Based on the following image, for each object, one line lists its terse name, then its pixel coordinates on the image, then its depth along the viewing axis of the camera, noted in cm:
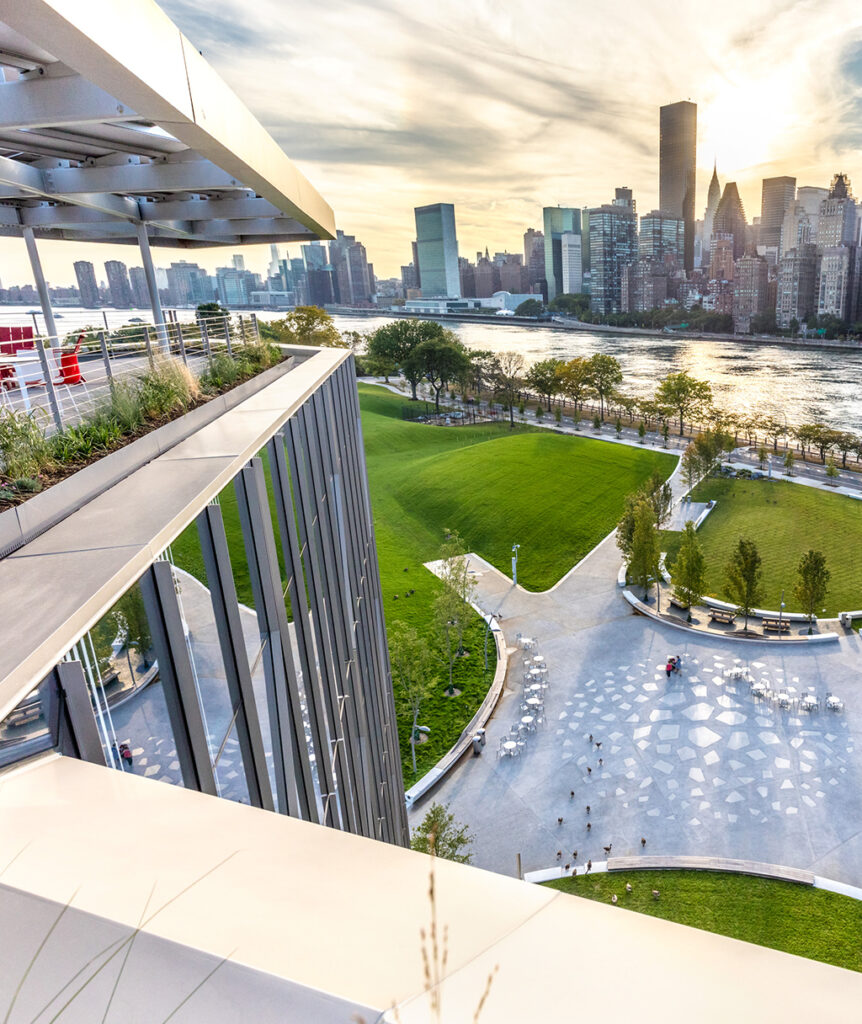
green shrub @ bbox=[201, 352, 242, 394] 889
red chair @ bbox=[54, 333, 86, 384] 888
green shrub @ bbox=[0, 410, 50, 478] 429
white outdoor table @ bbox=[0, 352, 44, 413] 789
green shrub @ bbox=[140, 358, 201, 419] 669
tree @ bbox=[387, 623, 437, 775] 2255
